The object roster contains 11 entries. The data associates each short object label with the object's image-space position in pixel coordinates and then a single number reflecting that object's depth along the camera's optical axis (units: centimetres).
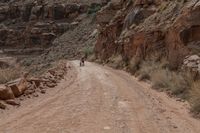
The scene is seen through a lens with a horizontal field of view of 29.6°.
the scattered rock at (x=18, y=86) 1260
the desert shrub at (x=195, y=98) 1101
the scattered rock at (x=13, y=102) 1170
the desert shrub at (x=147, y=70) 2047
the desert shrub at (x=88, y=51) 6176
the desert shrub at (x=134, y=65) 2562
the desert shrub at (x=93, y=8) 8808
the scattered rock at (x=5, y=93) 1153
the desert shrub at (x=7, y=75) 1530
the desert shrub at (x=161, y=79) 1634
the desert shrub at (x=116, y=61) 3334
